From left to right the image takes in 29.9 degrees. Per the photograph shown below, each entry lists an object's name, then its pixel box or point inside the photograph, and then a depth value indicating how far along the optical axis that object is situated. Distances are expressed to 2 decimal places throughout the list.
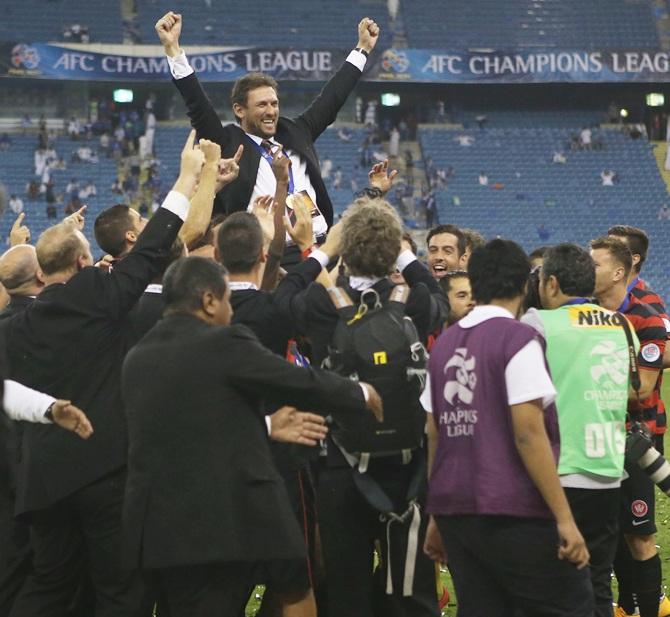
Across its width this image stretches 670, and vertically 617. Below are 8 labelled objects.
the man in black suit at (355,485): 5.71
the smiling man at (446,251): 7.84
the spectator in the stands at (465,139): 45.56
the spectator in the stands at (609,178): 44.62
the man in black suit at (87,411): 5.85
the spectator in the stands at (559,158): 45.34
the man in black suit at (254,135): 7.51
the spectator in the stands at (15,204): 40.01
